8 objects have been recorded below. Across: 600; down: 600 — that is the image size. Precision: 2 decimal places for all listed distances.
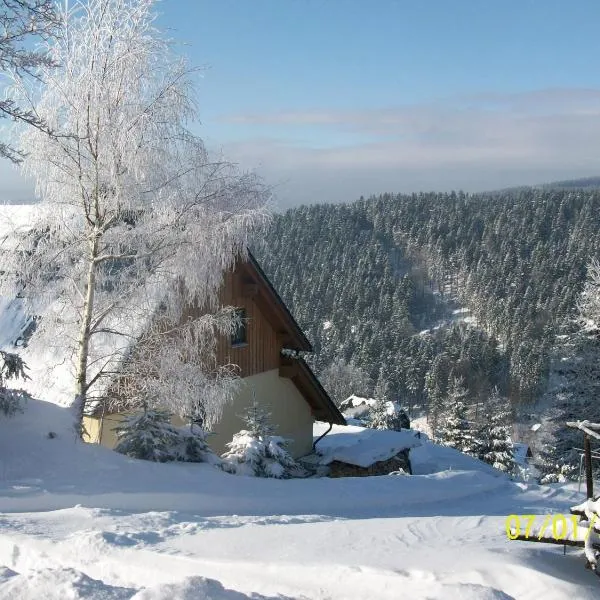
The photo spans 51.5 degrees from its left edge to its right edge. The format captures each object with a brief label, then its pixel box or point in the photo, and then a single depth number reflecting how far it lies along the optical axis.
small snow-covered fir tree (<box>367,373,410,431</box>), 43.25
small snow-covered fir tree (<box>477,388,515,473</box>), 41.34
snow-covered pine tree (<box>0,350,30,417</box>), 9.33
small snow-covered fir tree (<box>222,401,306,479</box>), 11.33
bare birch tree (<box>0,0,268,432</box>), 9.90
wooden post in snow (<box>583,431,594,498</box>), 5.85
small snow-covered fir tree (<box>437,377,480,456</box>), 40.88
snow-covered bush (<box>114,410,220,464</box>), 10.24
